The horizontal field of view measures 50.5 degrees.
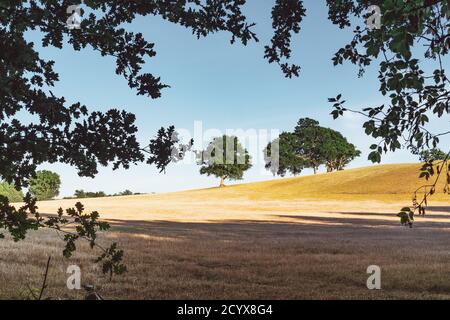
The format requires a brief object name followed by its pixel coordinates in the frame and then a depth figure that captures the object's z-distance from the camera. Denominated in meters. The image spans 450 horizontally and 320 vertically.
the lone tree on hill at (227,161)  113.12
